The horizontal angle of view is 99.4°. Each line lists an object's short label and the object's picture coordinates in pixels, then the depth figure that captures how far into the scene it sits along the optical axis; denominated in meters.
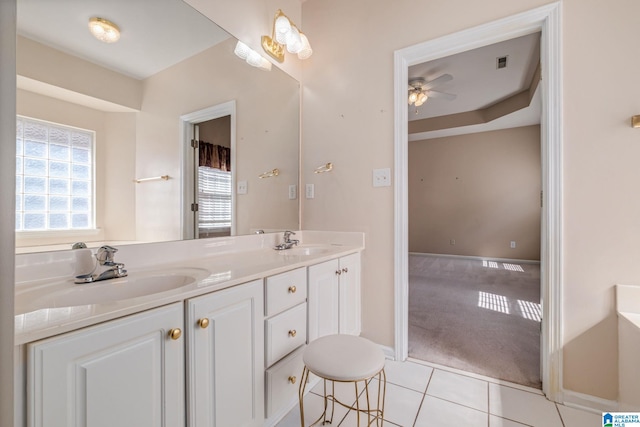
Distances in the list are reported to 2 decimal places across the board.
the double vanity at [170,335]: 0.59
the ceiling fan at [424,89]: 3.32
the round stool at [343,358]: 0.96
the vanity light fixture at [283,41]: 1.85
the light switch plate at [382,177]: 1.86
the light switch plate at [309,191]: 2.19
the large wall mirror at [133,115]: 0.93
